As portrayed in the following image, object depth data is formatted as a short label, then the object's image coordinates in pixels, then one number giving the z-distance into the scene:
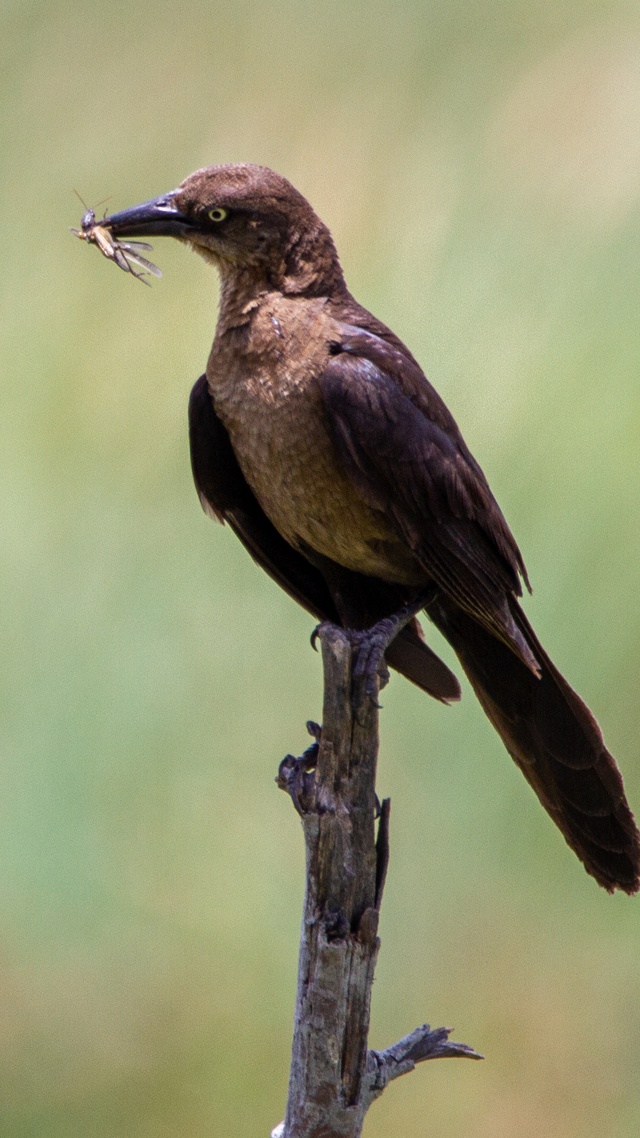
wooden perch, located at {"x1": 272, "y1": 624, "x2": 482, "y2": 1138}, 5.81
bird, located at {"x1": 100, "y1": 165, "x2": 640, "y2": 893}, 6.75
